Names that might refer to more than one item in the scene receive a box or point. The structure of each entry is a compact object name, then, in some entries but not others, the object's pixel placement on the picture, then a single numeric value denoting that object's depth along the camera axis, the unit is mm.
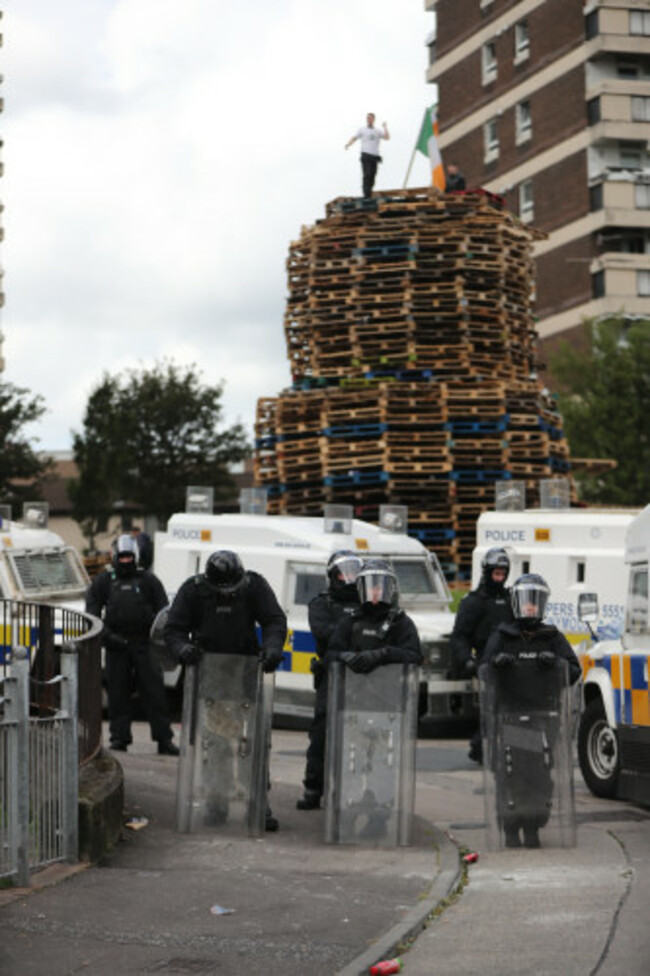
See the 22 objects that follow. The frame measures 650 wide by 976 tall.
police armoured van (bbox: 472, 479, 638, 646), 18406
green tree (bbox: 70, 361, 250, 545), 51875
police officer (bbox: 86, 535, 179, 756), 14375
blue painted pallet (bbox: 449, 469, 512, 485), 24016
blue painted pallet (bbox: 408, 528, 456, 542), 23672
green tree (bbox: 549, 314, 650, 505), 48781
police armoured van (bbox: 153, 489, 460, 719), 17406
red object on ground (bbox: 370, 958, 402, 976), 7062
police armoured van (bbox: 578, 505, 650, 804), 12289
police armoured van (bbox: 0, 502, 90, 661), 18891
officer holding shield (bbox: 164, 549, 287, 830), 10852
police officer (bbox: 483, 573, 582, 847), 10594
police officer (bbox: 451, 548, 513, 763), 14578
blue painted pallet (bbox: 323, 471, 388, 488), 23609
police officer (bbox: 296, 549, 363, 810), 11930
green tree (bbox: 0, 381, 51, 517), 49062
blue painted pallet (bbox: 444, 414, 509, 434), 23906
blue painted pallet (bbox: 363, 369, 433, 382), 24375
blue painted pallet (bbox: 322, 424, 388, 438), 23688
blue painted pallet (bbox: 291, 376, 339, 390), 25062
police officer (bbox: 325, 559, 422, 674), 10852
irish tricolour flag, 29797
